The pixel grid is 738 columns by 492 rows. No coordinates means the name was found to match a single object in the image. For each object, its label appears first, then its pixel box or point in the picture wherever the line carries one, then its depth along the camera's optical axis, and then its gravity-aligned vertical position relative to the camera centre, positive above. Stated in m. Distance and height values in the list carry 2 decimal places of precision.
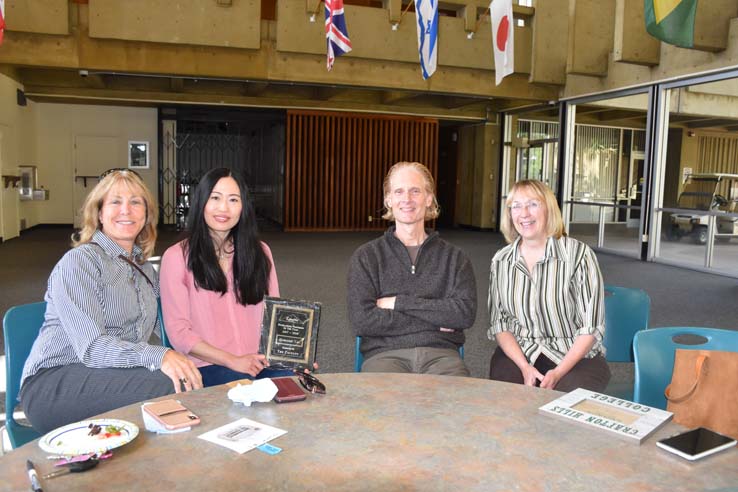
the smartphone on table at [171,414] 1.33 -0.53
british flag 7.33 +1.84
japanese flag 7.51 +1.88
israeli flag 7.52 +1.92
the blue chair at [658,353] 1.93 -0.52
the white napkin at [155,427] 1.33 -0.54
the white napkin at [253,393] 1.50 -0.53
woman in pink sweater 2.25 -0.40
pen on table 1.06 -0.54
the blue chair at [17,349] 1.94 -0.57
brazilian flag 5.90 +1.65
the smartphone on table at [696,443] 1.26 -0.54
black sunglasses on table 1.60 -0.54
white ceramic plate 1.21 -0.54
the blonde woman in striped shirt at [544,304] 2.40 -0.48
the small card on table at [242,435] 1.27 -0.55
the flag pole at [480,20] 9.34 +2.52
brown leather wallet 1.53 -0.54
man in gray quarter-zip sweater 2.38 -0.44
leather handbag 1.65 -0.54
